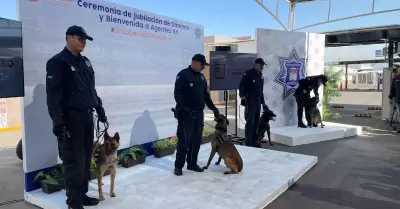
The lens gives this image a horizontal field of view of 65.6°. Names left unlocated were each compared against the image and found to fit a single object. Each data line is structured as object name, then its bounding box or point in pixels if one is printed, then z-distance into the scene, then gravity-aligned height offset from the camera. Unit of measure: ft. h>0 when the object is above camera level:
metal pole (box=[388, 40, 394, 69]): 43.62 +4.68
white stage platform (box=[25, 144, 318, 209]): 12.34 -4.61
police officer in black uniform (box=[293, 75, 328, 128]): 27.89 -0.27
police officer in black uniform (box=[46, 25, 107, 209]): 10.12 -0.72
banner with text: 13.34 +1.40
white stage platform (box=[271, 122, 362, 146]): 25.36 -4.03
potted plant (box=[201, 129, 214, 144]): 23.86 -3.90
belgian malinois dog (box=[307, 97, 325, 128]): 27.96 -2.33
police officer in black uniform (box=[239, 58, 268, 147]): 21.74 -0.62
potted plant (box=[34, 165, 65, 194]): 13.26 -4.15
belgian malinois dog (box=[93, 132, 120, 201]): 12.25 -2.80
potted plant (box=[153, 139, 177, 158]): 19.36 -3.92
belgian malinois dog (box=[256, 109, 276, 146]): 23.57 -2.93
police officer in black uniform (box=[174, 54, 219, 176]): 15.40 -0.96
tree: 36.06 -0.04
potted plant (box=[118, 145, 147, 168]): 17.04 -4.00
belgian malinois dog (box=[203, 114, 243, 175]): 15.85 -3.16
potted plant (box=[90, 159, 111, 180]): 15.05 -4.16
